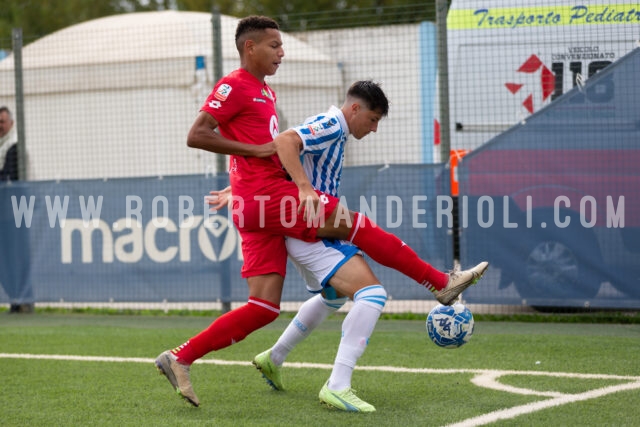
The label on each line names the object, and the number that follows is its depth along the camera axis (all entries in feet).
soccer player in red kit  36.17
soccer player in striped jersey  35.65
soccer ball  37.88
